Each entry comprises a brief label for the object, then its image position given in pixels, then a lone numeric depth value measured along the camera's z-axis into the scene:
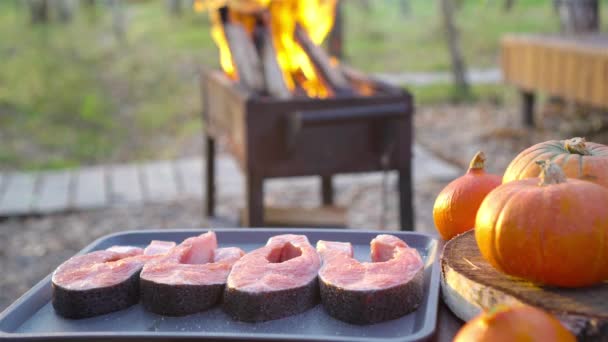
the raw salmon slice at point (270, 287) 1.23
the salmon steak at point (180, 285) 1.27
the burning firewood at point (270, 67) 3.90
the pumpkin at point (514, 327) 0.94
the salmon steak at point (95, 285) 1.27
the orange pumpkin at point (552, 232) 1.16
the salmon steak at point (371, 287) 1.22
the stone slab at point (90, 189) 5.80
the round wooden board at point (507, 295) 1.06
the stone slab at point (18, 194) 5.69
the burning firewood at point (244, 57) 3.99
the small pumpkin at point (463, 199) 1.60
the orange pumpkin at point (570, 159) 1.36
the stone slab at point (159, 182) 5.95
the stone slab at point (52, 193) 5.73
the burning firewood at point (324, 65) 3.95
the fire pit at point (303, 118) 3.57
